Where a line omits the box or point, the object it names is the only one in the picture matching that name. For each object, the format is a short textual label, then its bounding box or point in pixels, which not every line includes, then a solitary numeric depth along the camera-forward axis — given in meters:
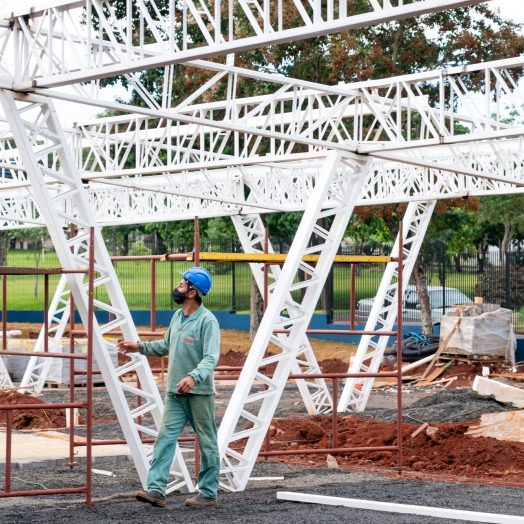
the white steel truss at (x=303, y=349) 17.50
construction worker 9.20
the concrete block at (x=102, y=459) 13.02
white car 33.41
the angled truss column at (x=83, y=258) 9.61
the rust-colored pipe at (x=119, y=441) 11.58
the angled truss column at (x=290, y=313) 11.05
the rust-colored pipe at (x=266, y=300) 12.49
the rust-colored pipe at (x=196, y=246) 10.55
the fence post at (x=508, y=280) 29.72
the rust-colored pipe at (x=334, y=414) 12.80
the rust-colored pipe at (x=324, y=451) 12.27
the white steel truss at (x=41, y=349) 20.14
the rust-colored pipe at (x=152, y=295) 11.90
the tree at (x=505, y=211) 44.56
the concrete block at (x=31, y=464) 12.43
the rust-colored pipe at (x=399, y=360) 12.45
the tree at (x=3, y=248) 48.97
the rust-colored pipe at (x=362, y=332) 13.83
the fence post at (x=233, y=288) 37.19
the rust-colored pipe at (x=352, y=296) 15.13
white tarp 25.14
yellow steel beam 10.95
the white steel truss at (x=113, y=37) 7.48
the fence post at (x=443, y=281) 32.34
